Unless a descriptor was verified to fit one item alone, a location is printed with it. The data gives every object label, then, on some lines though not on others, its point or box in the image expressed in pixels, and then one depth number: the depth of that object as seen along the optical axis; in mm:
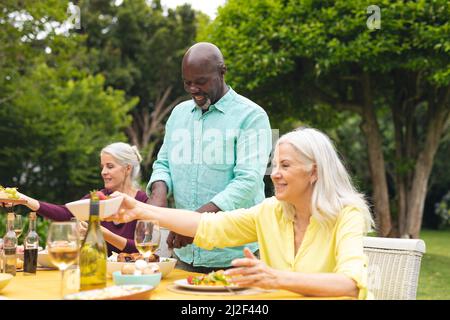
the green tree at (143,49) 21328
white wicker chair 3053
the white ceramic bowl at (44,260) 3375
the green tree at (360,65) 9531
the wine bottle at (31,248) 3115
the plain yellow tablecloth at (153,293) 2426
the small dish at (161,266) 2865
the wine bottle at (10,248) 3094
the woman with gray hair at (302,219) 2580
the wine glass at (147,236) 2723
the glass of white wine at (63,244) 2330
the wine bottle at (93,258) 2613
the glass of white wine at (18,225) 3215
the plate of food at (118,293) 2197
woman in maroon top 4203
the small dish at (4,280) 2580
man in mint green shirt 3455
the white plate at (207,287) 2445
